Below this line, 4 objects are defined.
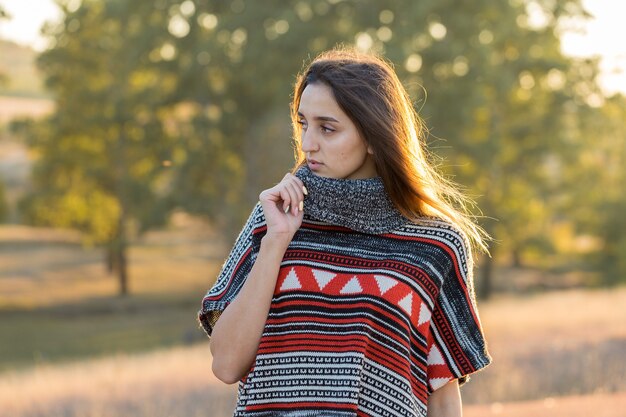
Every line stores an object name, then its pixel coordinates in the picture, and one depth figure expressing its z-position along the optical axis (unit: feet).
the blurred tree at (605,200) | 120.26
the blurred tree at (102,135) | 90.74
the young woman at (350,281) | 8.96
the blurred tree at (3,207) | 158.61
